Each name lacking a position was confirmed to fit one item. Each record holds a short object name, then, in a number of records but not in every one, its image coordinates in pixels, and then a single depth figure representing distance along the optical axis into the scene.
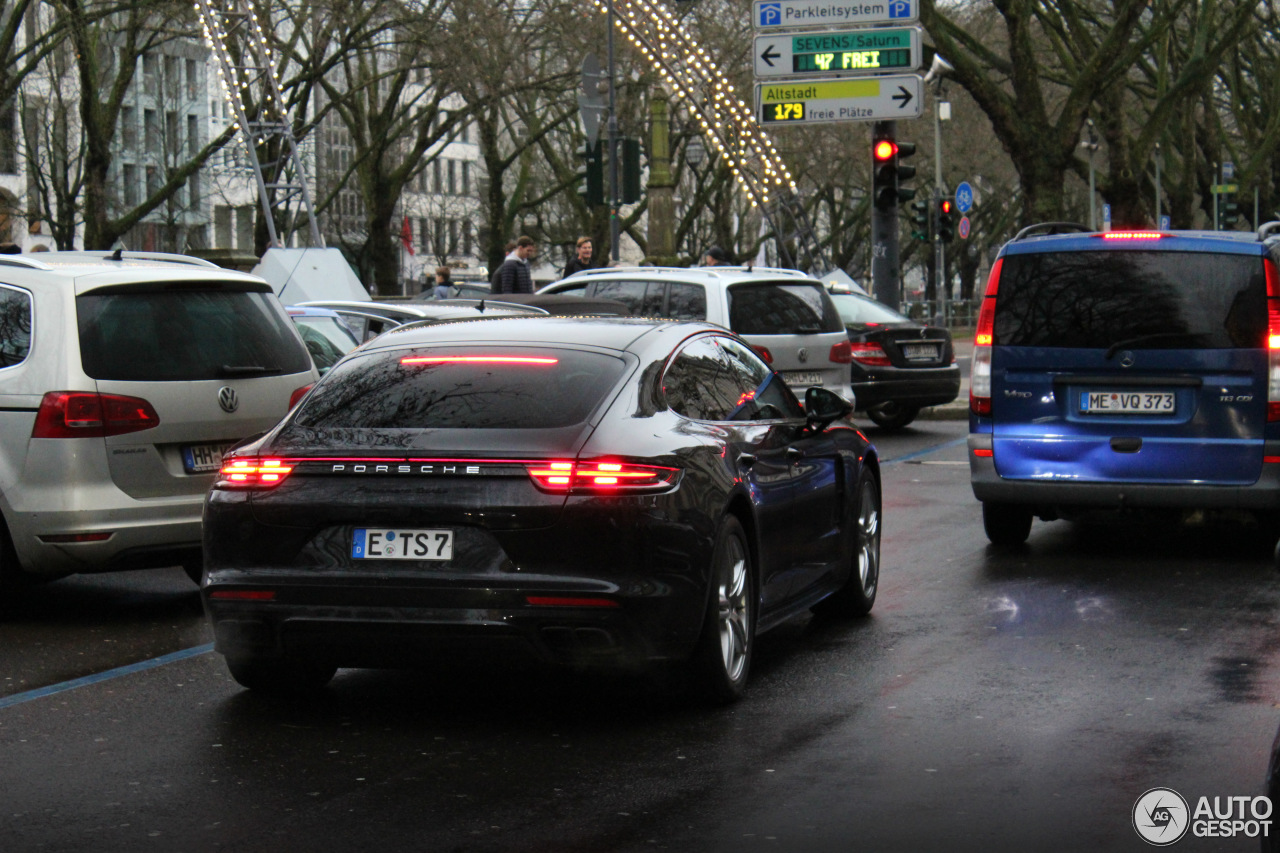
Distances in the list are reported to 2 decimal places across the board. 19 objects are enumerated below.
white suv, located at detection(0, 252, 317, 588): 8.68
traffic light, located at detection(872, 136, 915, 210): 22.47
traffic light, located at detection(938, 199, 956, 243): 34.47
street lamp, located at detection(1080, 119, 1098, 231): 53.71
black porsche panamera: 6.33
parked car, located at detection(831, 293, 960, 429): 20.67
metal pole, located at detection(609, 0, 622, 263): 26.84
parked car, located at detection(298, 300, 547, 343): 14.66
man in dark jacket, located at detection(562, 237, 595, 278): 23.28
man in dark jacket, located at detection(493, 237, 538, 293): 21.80
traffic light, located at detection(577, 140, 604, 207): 26.66
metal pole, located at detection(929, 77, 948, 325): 41.69
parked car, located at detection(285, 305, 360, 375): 13.95
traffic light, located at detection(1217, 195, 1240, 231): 54.84
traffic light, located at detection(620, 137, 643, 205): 26.50
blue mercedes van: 10.36
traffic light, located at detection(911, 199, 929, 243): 34.23
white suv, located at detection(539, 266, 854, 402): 17.02
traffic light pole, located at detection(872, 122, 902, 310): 23.17
